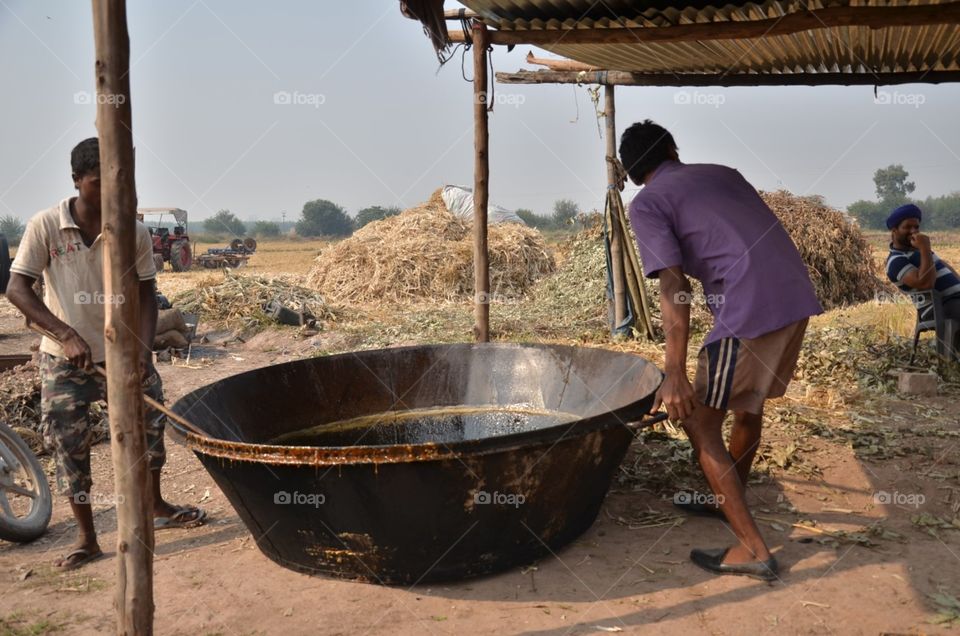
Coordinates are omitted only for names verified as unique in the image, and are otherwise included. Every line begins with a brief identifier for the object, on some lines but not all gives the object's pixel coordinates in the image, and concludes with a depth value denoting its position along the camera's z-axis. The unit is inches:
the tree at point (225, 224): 3896.7
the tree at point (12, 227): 2599.4
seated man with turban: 231.5
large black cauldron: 114.7
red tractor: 864.3
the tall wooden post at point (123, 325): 91.4
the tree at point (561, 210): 2645.7
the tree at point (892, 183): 3051.2
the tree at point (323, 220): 3393.2
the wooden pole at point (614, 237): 314.7
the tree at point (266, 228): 3484.3
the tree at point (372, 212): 2221.0
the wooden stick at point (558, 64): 294.4
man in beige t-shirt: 130.8
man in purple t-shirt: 123.0
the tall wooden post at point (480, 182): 198.2
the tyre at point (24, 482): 151.6
